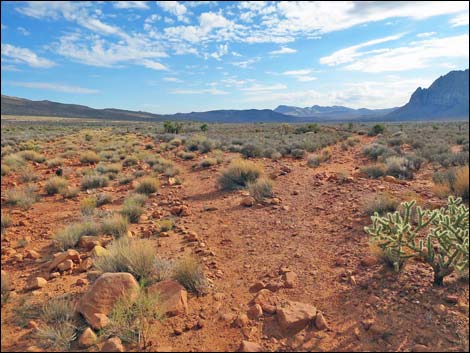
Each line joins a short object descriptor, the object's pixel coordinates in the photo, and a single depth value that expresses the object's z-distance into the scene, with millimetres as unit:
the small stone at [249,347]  3312
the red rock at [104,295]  3641
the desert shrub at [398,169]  11302
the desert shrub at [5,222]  6773
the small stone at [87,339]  3369
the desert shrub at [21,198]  8422
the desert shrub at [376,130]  32281
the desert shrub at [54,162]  14098
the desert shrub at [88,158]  15862
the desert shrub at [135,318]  3459
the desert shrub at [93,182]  11055
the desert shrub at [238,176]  10703
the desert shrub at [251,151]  17312
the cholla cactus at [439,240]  4094
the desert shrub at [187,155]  17452
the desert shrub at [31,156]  14680
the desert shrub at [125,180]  11844
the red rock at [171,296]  3952
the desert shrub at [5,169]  10517
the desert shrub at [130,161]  15570
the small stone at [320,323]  3676
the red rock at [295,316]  3672
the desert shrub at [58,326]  3344
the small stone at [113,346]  3244
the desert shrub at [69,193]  9852
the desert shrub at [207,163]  14641
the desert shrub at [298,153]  17391
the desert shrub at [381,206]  7227
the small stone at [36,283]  4539
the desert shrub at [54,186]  10009
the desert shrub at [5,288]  3979
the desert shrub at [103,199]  9125
